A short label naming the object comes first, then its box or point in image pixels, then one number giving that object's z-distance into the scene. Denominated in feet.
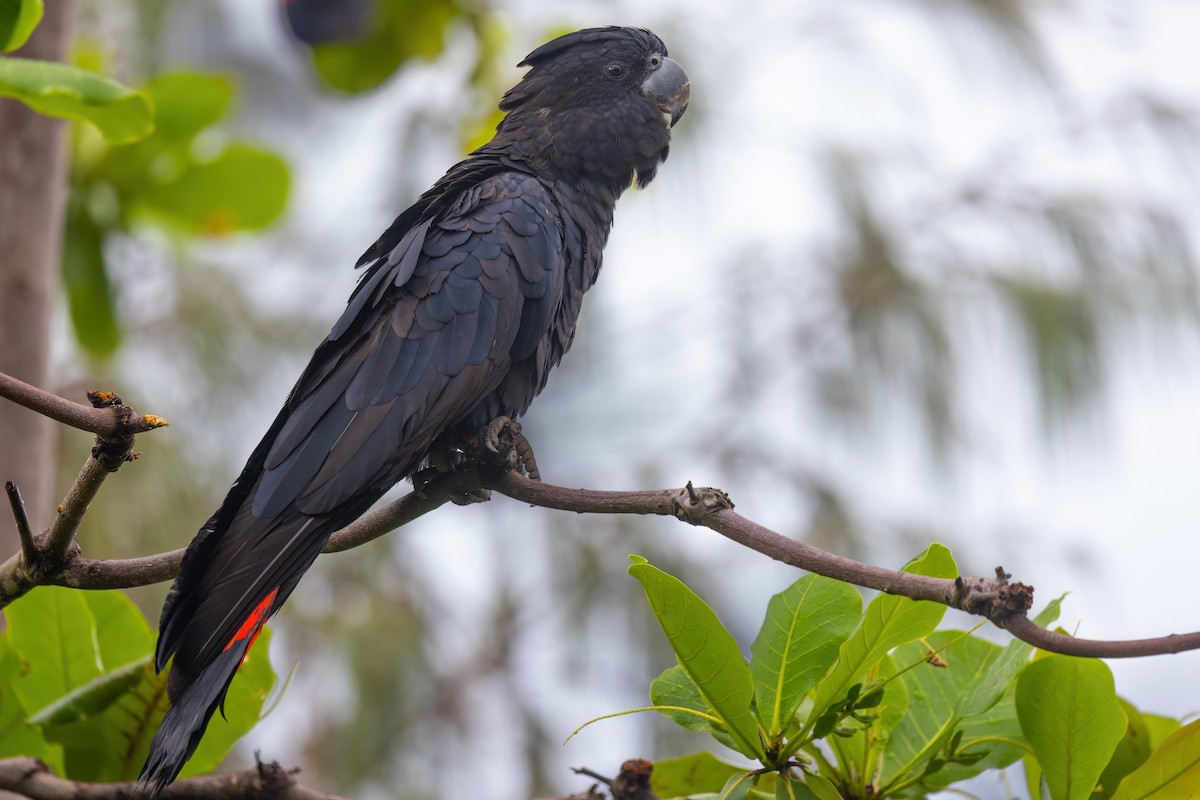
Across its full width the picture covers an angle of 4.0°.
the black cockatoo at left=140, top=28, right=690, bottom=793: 38.19
